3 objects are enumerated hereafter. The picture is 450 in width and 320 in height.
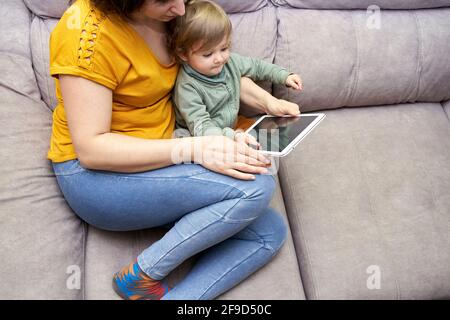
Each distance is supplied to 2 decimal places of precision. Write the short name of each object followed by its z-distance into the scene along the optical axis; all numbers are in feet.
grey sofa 3.60
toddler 3.51
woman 3.05
